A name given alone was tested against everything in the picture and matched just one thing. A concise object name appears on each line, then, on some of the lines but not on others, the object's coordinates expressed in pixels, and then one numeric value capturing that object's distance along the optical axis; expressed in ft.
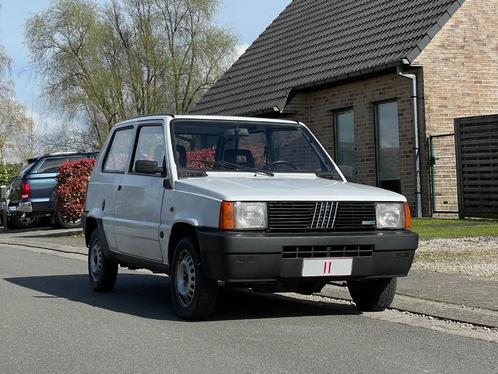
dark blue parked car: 71.67
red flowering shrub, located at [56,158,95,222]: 64.39
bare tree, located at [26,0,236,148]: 118.11
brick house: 58.70
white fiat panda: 22.40
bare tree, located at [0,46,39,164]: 142.20
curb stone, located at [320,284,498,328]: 23.39
